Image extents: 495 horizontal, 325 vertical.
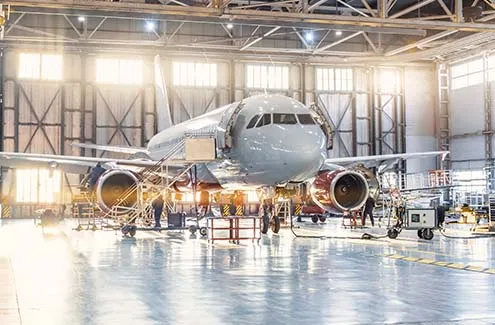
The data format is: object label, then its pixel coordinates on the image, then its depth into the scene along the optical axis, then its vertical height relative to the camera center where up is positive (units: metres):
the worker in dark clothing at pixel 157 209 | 20.95 -0.39
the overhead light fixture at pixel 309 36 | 37.22 +9.12
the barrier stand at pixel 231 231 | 16.22 -0.88
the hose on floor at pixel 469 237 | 18.12 -1.17
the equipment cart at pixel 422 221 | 17.41 -0.68
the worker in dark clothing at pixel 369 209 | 25.72 -0.52
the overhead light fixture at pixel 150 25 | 34.97 +9.19
